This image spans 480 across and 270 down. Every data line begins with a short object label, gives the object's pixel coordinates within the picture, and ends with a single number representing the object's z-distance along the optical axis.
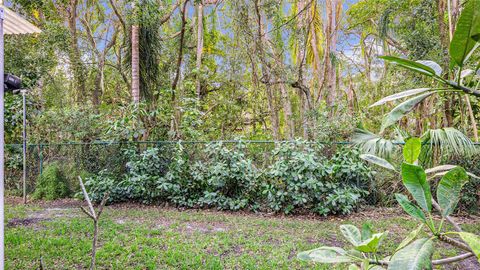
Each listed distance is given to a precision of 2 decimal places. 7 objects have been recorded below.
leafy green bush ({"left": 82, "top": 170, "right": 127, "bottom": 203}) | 5.24
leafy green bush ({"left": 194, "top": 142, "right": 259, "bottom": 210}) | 4.83
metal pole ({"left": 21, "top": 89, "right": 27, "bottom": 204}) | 5.29
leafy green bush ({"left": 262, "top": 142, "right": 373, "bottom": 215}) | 4.44
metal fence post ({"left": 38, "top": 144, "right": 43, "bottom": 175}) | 6.24
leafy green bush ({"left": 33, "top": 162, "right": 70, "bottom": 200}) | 5.81
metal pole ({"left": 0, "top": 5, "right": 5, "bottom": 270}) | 1.87
